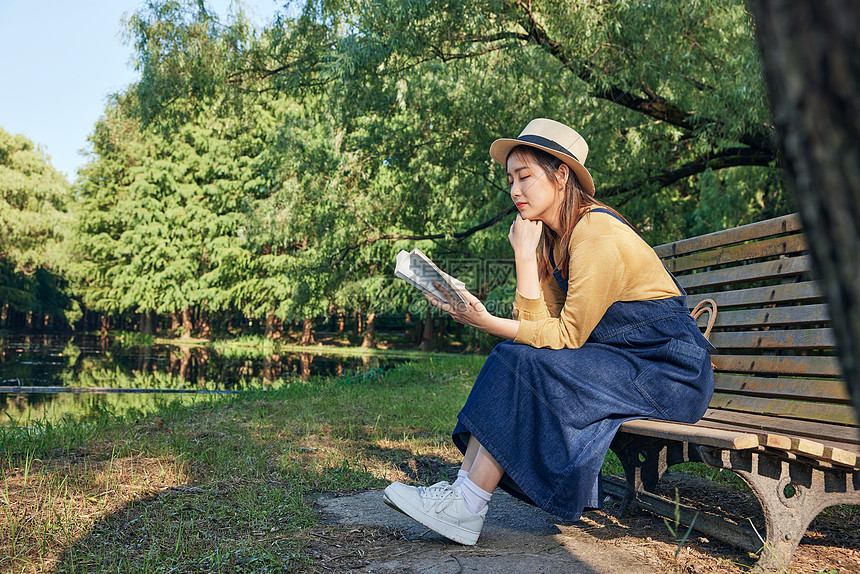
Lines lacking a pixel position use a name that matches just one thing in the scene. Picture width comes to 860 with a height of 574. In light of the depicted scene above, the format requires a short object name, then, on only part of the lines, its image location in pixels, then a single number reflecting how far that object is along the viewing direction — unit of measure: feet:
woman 7.97
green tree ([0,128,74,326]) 92.94
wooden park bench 7.05
